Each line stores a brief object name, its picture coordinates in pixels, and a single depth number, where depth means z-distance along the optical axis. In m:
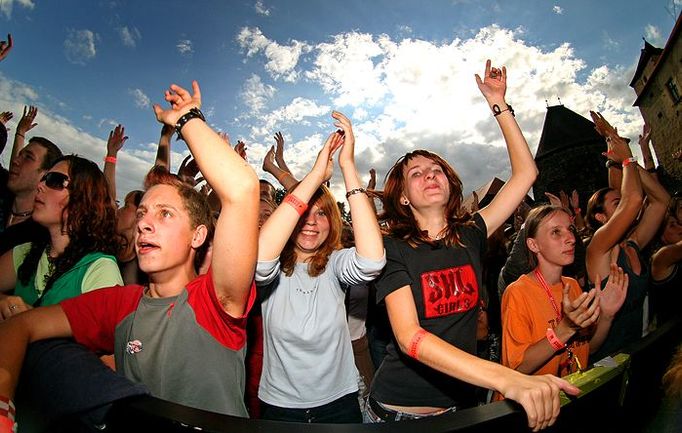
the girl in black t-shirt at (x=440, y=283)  1.19
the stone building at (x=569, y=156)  38.19
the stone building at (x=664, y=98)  28.73
